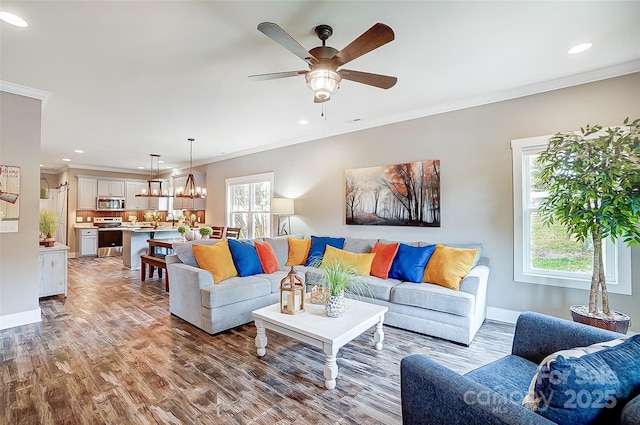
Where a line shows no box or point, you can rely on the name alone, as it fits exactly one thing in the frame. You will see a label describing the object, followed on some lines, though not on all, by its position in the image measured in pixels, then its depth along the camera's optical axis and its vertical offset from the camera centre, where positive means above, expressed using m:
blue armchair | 0.94 -0.68
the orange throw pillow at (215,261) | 3.44 -0.54
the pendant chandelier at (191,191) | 6.40 +0.60
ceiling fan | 1.91 +1.11
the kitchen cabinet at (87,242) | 8.31 -0.77
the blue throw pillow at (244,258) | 3.70 -0.54
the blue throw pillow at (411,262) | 3.51 -0.58
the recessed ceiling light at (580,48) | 2.54 +1.49
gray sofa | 2.96 -0.93
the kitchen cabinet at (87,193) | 8.62 +0.69
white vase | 2.50 -0.77
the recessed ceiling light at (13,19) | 2.12 +1.47
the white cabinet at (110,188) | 9.07 +0.90
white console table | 4.32 -0.83
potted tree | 2.34 +0.19
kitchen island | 6.58 -0.61
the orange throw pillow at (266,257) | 3.95 -0.58
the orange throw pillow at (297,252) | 4.61 -0.58
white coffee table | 2.18 -0.89
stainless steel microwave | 8.95 +0.40
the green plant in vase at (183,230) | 5.86 -0.29
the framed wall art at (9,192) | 3.29 +0.27
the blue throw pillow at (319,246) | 4.52 -0.47
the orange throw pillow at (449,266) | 3.22 -0.57
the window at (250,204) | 6.54 +0.28
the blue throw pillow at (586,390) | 0.89 -0.55
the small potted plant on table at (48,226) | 4.52 -0.16
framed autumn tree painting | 4.06 +0.32
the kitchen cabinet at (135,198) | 9.68 +0.61
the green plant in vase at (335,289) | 2.48 -0.63
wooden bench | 5.05 -0.85
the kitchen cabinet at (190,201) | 8.15 +0.42
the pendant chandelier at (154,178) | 7.11 +1.33
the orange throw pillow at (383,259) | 3.74 -0.57
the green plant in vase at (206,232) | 5.69 -0.32
